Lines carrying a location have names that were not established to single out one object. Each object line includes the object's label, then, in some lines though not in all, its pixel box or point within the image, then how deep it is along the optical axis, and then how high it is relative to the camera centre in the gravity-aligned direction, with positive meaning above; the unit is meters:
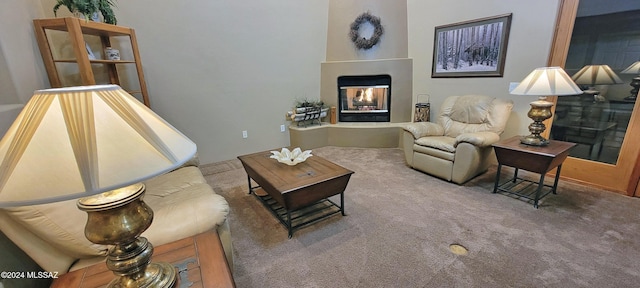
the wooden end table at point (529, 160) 2.36 -0.73
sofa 0.99 -0.64
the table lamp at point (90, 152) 0.57 -0.14
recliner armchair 2.84 -0.64
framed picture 3.29 +0.46
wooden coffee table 2.01 -0.77
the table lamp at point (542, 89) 2.28 -0.08
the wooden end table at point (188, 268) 0.99 -0.71
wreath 4.30 +0.87
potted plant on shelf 2.24 +0.74
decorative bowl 2.39 -0.64
